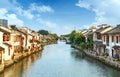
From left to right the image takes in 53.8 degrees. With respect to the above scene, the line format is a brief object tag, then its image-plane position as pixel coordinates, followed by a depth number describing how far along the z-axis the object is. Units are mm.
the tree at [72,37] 51298
